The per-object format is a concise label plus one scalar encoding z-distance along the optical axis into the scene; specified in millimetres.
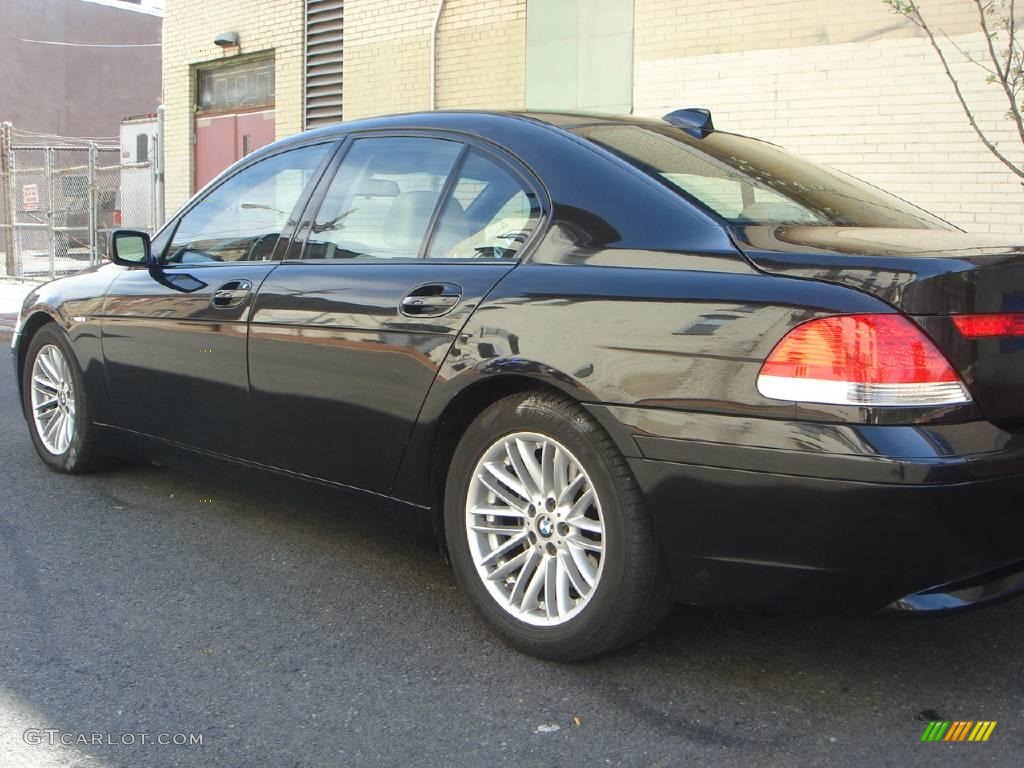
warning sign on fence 19438
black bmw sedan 2564
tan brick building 8781
